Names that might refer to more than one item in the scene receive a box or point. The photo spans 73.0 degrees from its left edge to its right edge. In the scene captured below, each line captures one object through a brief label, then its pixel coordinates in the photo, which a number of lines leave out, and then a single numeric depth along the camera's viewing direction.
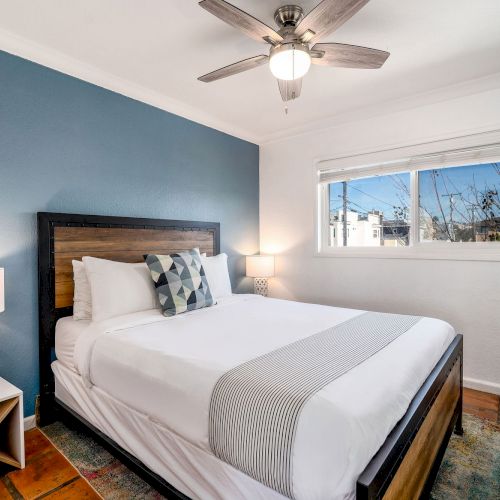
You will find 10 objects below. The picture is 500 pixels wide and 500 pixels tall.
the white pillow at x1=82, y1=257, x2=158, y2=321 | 2.17
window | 2.85
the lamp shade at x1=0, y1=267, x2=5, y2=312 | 1.80
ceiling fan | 1.51
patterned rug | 1.62
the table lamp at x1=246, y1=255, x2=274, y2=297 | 3.78
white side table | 1.76
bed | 1.03
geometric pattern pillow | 2.32
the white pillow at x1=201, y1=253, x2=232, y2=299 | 2.87
